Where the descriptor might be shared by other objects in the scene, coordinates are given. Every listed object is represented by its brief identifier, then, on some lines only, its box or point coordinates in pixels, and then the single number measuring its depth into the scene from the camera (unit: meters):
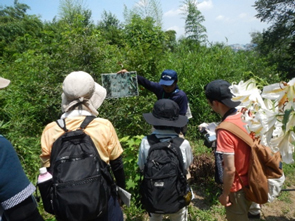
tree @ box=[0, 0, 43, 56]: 12.20
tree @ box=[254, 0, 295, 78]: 12.25
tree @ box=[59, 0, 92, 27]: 13.50
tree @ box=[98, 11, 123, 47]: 19.44
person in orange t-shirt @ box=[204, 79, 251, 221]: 1.78
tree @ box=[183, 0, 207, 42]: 9.61
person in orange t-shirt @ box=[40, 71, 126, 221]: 1.59
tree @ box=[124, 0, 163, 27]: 10.66
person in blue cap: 3.19
